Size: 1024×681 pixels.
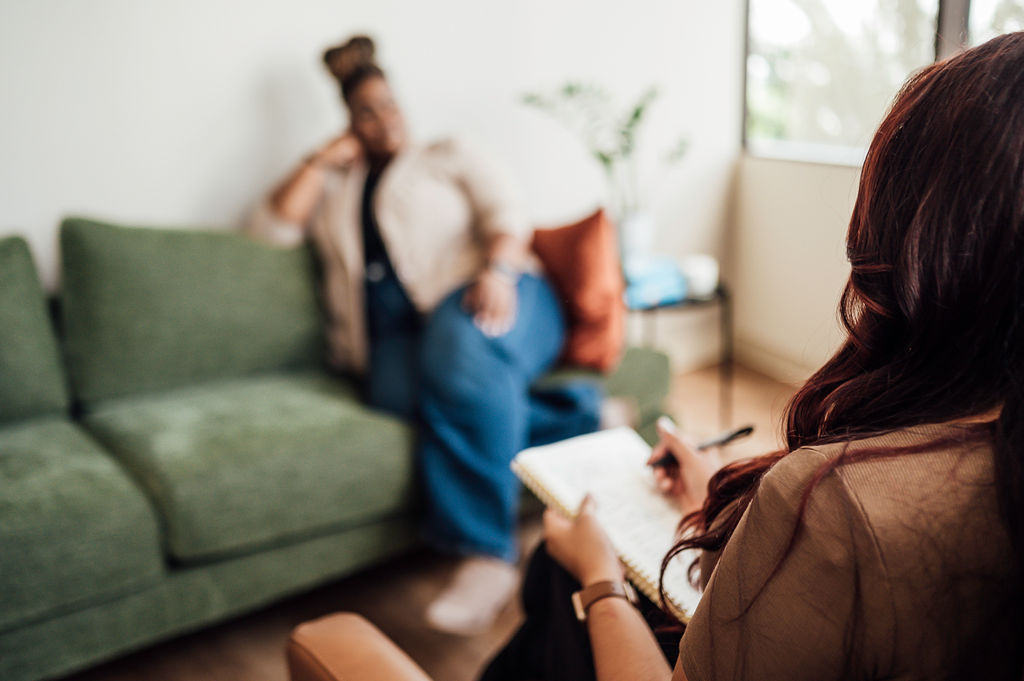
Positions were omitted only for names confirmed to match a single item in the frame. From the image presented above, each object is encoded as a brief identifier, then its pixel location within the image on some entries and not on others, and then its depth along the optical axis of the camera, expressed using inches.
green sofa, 61.5
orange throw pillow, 85.9
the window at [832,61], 105.7
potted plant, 109.3
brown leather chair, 32.0
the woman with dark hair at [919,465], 24.0
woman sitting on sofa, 74.0
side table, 102.7
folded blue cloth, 100.7
